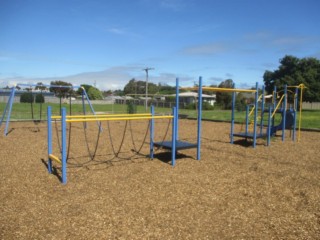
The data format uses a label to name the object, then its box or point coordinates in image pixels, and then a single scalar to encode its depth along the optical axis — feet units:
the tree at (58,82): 210.90
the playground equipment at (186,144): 22.57
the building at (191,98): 200.75
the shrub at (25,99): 131.90
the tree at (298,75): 138.45
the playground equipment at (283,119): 30.63
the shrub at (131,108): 71.36
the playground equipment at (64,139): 16.48
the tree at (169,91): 227.26
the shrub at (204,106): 134.19
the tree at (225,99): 153.48
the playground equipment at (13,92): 36.75
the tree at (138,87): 321.32
